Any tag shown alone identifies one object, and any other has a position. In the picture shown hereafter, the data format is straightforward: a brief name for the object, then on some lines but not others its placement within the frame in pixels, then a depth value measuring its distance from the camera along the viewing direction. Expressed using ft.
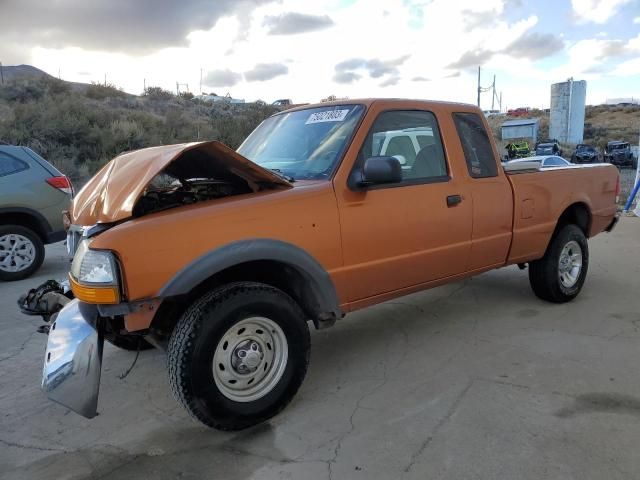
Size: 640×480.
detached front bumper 8.94
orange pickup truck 9.20
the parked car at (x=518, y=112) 242.21
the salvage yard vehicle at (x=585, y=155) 111.04
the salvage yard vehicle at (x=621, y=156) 106.63
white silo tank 163.02
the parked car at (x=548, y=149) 107.26
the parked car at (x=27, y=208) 22.62
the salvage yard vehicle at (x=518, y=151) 111.75
